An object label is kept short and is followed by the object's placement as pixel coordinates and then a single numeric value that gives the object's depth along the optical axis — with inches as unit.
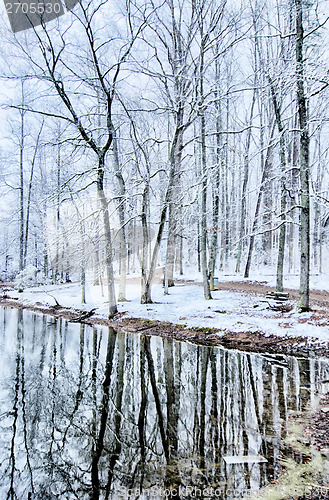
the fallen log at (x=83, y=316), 576.4
